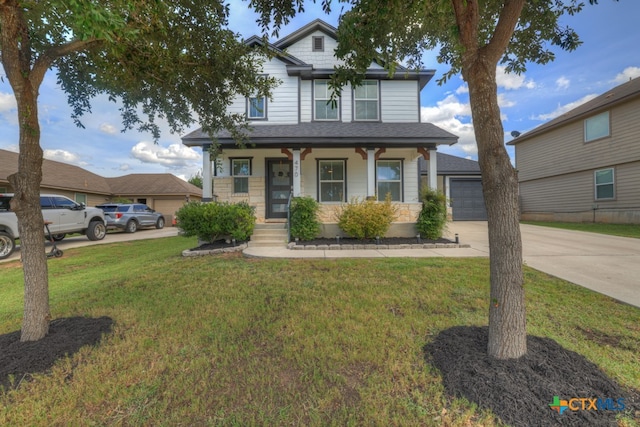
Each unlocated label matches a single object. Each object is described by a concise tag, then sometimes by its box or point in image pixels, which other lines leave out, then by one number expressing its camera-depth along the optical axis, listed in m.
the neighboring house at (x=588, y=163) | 11.38
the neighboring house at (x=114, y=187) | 16.84
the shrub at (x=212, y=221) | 7.11
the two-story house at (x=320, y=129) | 9.78
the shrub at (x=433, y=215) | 7.79
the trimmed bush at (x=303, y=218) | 7.63
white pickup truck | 8.07
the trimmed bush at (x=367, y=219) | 7.44
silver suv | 14.34
